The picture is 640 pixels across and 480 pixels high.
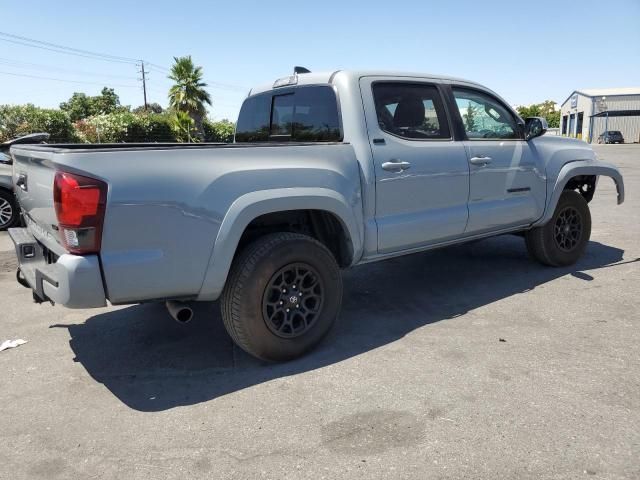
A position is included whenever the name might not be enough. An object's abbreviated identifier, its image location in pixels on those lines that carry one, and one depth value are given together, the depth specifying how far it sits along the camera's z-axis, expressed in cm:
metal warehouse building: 6731
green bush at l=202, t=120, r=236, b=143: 4507
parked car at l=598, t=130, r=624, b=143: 5806
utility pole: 7694
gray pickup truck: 274
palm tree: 4228
